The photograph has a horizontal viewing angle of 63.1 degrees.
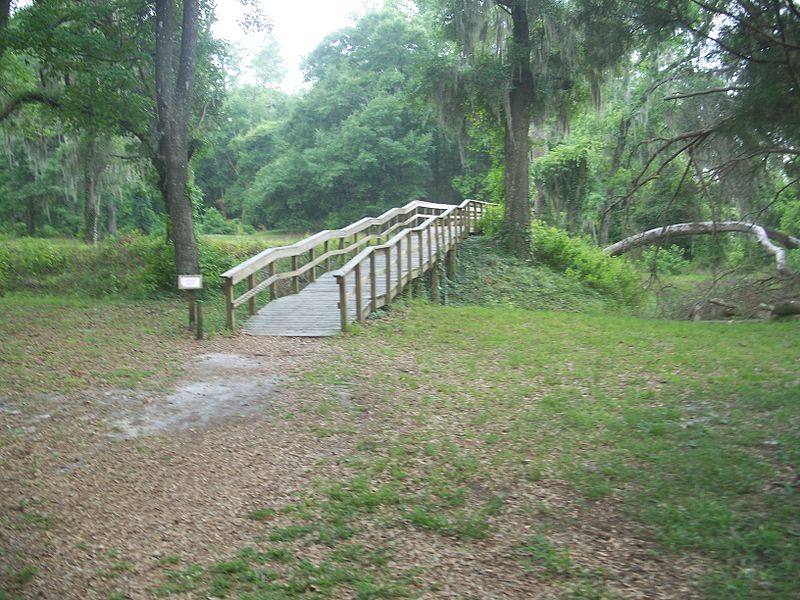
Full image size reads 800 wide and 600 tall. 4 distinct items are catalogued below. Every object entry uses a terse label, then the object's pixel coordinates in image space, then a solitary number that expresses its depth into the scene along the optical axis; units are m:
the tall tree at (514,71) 15.53
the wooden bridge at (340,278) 10.38
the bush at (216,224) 33.18
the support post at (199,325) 9.66
